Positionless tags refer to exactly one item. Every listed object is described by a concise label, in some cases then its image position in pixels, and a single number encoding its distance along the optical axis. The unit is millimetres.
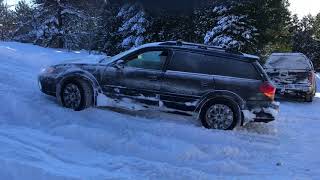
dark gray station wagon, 5761
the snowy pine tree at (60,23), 25893
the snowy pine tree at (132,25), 19947
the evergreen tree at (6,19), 39210
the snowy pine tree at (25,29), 27774
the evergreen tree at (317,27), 38087
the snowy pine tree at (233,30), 17791
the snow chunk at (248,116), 5775
